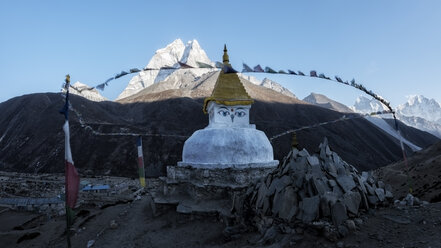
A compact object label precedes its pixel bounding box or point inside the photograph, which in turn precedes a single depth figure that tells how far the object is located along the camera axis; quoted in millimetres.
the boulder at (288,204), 6820
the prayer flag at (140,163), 19792
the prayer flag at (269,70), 10491
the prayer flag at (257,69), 10226
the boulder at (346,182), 7137
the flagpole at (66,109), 6500
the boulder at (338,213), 6148
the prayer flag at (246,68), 10223
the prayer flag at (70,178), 6531
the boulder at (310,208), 6336
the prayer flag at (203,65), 9712
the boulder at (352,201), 6463
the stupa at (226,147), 12305
